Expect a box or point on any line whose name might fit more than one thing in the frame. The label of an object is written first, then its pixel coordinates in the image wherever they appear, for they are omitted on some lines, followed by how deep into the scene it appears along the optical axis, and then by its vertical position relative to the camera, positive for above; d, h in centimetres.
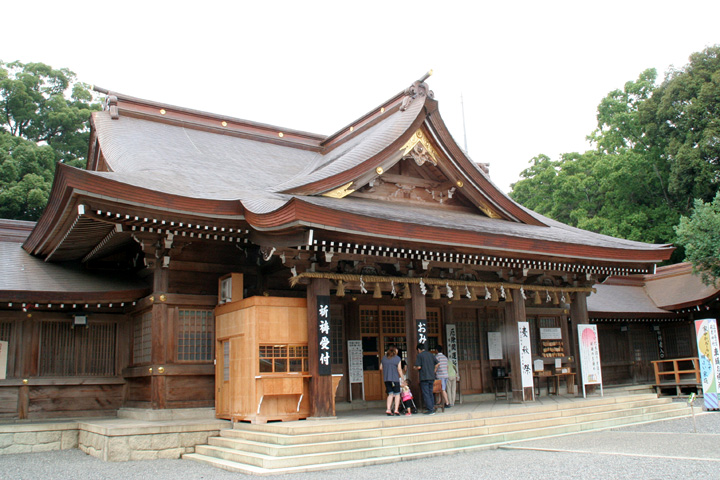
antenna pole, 4303 +1473
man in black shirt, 1188 -58
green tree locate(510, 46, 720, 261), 2541 +838
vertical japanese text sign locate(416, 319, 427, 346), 1252 +31
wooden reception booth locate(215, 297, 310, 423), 1073 -18
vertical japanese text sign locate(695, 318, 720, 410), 1334 -52
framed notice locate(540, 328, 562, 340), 1683 +17
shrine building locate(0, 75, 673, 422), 1088 +161
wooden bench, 1823 -139
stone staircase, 881 -149
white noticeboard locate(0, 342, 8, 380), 1200 +3
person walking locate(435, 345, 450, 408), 1265 -53
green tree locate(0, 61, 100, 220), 3112 +1286
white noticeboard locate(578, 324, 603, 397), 1478 -40
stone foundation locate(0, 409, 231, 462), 1001 -133
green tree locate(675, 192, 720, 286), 1769 +283
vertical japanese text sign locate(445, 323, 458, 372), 1552 +3
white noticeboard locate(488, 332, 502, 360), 1642 -8
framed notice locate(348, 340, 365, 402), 1380 -32
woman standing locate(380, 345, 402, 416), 1172 -58
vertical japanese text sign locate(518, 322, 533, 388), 1398 -32
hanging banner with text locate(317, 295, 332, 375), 1109 +23
